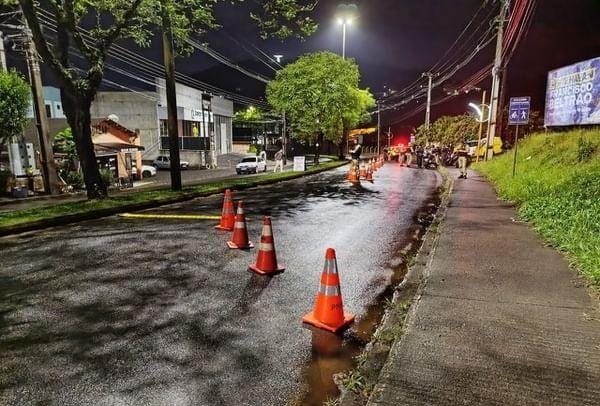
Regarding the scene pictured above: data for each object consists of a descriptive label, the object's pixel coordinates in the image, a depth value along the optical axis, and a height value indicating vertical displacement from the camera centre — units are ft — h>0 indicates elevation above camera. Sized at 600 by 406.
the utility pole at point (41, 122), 50.93 +2.22
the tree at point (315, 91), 104.37 +12.63
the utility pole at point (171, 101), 45.21 +4.38
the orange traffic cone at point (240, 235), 21.63 -5.43
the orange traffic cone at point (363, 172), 62.57 -5.83
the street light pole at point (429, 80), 136.38 +19.94
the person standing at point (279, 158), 94.84 -5.05
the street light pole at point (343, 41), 113.29 +27.90
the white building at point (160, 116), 128.06 +7.48
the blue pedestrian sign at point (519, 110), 42.32 +2.87
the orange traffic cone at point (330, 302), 12.47 -5.31
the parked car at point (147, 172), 104.43 -9.11
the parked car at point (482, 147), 84.43 -2.70
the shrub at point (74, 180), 65.57 -7.02
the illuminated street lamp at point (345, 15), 95.90 +31.80
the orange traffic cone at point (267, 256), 17.44 -5.38
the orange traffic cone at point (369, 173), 60.61 -5.72
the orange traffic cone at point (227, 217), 26.08 -5.36
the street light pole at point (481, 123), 90.81 +2.35
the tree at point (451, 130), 124.83 +2.11
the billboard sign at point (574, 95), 43.24 +5.04
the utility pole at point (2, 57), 60.59 +12.92
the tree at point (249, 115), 215.14 +12.34
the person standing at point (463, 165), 60.39 -4.43
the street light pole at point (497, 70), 67.15 +11.64
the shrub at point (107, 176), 67.03 -6.65
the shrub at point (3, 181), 57.26 -6.24
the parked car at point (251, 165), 112.16 -8.20
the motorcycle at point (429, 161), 96.15 -6.00
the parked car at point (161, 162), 127.74 -7.92
